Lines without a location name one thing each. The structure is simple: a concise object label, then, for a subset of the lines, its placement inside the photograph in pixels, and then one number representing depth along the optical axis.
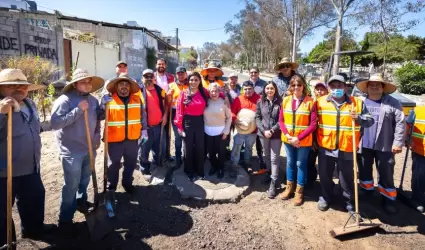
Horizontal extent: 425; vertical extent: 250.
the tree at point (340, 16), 15.66
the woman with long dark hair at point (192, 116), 4.29
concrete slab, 4.21
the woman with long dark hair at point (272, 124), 4.22
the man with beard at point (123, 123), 3.66
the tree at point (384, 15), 13.77
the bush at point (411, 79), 12.24
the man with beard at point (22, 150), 2.64
